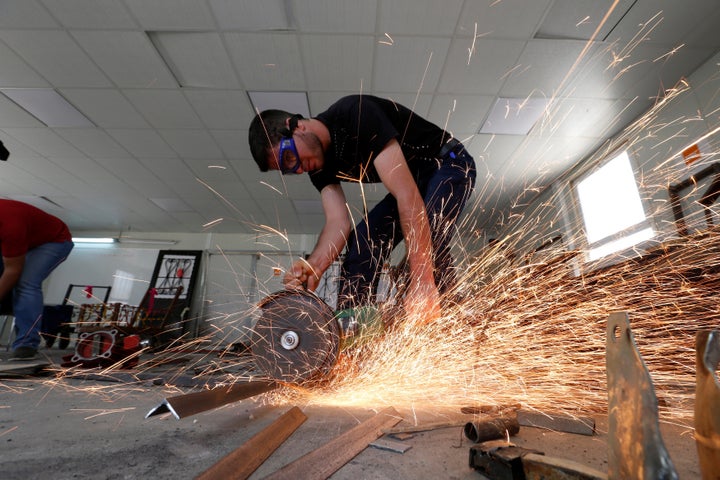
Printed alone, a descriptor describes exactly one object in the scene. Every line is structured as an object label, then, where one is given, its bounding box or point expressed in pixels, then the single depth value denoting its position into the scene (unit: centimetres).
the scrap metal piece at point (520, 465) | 57
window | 361
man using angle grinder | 140
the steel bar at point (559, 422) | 96
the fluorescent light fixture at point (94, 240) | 809
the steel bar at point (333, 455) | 68
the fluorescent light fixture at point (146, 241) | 809
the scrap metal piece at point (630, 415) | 46
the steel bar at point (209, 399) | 83
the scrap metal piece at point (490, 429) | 86
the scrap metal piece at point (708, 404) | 49
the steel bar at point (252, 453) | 67
